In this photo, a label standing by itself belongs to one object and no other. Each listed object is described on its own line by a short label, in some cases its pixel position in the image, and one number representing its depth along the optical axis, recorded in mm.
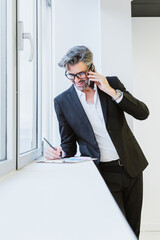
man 1599
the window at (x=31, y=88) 1730
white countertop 443
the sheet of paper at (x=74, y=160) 1507
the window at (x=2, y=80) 1224
